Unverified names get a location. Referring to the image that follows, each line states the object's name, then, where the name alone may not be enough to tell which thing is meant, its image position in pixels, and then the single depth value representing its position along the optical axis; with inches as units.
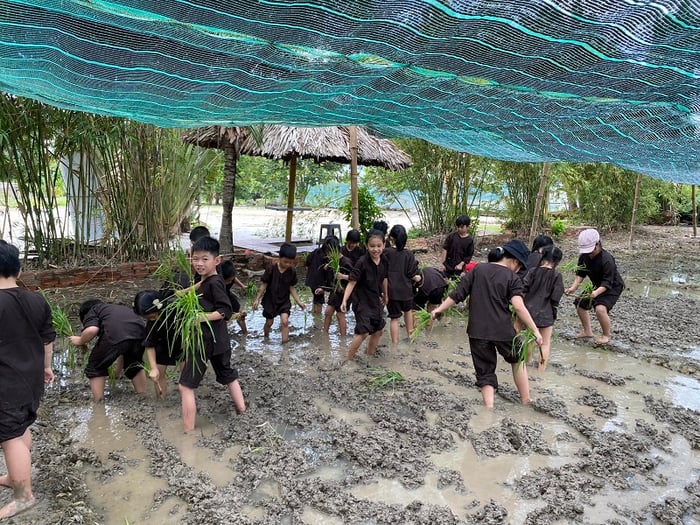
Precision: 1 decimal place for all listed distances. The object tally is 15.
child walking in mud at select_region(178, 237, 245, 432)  141.6
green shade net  92.9
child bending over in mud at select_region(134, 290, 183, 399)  148.9
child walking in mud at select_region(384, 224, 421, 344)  211.3
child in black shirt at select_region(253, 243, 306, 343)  221.9
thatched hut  335.9
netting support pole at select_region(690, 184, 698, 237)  609.9
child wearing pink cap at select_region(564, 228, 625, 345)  221.9
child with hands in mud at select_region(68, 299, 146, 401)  153.9
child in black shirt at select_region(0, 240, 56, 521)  103.9
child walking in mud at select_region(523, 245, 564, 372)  194.9
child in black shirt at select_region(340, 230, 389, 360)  199.5
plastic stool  412.7
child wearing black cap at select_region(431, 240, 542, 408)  156.6
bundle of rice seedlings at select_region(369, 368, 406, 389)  178.5
